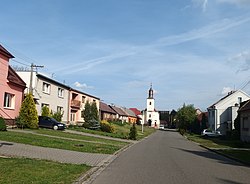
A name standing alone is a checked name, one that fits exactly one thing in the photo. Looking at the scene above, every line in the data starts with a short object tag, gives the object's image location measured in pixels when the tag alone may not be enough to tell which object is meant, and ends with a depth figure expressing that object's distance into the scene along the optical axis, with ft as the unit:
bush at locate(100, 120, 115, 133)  95.95
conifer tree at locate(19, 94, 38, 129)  64.56
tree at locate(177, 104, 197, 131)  164.66
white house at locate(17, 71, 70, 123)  82.53
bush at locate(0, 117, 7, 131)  50.84
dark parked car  73.99
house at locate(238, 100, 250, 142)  80.49
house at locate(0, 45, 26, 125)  61.01
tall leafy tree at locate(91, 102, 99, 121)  104.05
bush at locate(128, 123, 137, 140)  78.84
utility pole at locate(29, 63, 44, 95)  78.42
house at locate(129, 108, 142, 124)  277.59
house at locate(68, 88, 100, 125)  110.18
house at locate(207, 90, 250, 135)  124.91
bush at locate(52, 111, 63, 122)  85.06
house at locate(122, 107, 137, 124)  237.90
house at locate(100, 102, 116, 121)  152.70
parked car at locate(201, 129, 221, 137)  108.81
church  265.93
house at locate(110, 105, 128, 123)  191.45
